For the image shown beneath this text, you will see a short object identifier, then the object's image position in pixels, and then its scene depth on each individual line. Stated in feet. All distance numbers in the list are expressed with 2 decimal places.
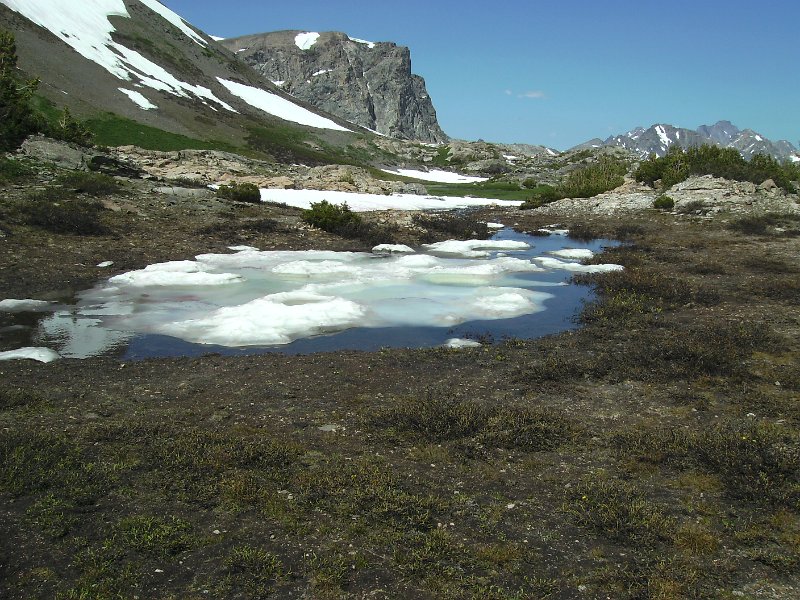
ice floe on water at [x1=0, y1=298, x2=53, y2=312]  55.36
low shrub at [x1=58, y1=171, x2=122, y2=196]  103.86
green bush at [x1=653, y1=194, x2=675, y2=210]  146.72
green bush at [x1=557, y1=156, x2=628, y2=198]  200.21
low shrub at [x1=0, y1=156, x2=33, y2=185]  98.84
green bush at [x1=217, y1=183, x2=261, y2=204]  131.54
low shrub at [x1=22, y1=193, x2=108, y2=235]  82.84
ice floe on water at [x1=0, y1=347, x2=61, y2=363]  42.16
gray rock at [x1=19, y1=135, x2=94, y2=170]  114.73
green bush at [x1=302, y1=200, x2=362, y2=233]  108.99
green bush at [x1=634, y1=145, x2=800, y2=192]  161.68
